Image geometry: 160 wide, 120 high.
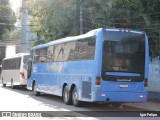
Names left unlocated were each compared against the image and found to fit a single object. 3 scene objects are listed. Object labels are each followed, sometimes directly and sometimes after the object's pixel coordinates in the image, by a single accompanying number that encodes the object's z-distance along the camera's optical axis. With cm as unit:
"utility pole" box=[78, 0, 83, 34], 2316
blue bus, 1523
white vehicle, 2934
